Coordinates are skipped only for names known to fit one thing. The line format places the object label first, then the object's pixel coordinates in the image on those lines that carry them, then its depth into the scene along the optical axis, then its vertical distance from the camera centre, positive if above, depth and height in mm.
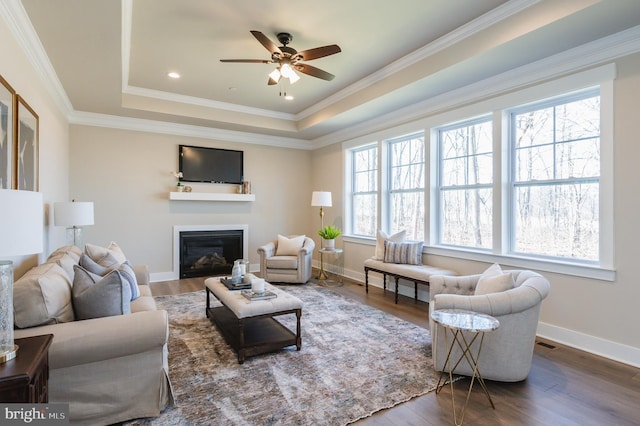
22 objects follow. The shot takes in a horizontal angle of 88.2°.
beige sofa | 1850 -824
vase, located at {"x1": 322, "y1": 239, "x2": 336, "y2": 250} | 5898 -565
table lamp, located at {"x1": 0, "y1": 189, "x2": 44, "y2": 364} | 1328 -98
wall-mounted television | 5996 +922
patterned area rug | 2109 -1261
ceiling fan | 3092 +1543
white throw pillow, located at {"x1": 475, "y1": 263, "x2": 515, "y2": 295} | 2549 -550
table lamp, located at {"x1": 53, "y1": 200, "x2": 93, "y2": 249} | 3889 -7
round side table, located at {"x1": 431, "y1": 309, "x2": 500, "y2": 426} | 2068 -709
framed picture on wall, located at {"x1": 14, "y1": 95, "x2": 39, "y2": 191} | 2691 +584
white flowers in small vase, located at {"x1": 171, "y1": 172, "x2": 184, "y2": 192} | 5898 +545
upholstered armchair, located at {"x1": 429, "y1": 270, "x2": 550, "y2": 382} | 2365 -824
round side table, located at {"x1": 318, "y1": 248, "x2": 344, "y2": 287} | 5617 -1150
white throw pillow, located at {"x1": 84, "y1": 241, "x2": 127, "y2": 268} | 3091 -414
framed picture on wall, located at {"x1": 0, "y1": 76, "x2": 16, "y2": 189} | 2324 +588
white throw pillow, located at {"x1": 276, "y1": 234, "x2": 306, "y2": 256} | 5840 -579
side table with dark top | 1294 -652
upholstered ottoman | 2826 -1117
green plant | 5859 -352
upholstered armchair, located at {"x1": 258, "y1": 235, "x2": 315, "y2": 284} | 5512 -853
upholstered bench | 4160 -769
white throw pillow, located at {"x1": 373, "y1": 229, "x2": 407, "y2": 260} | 4992 -390
